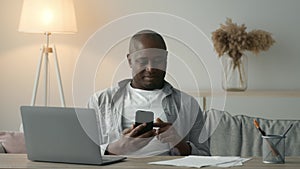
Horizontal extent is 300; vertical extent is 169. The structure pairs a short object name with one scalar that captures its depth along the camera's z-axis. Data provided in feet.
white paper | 6.48
